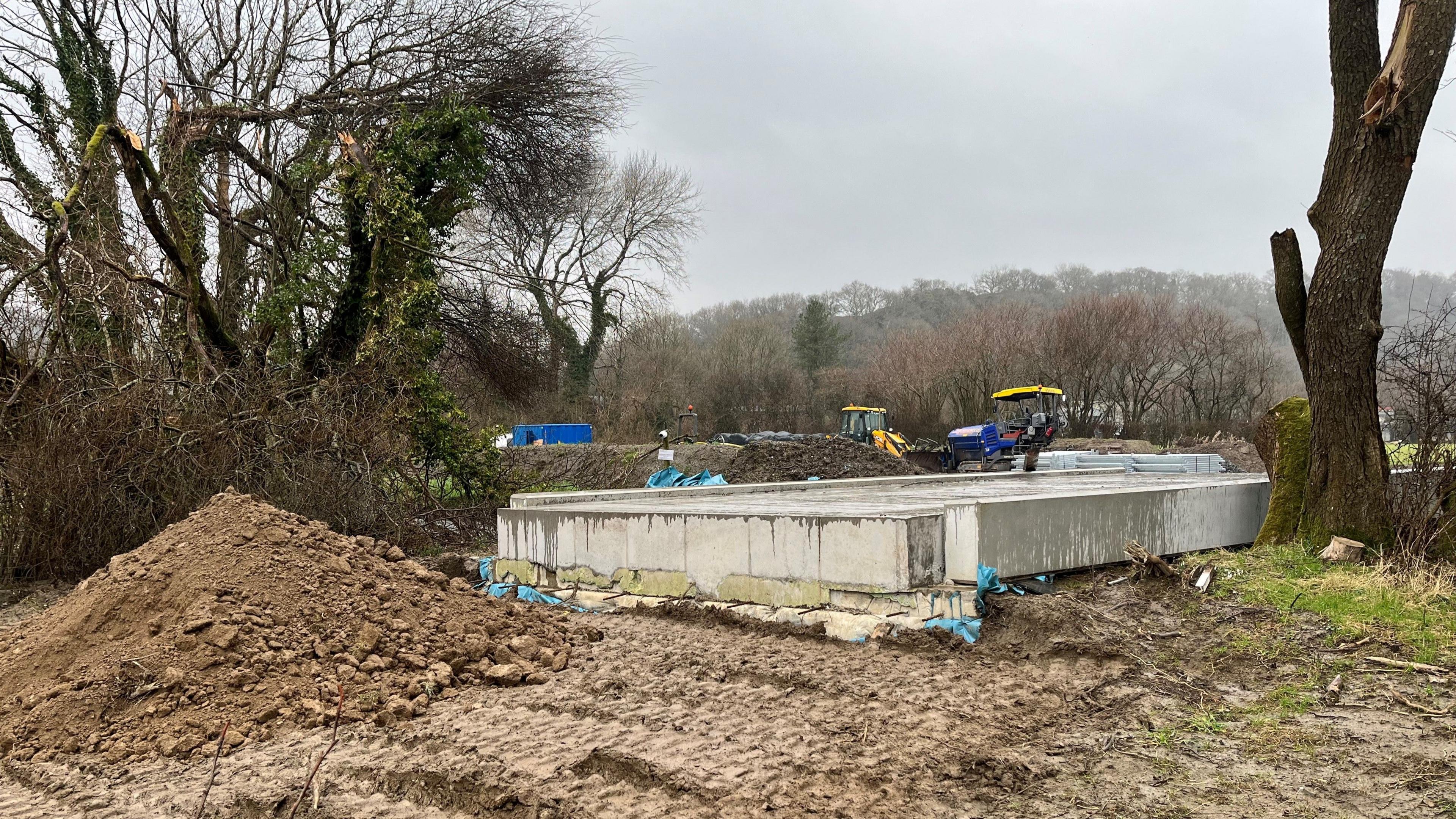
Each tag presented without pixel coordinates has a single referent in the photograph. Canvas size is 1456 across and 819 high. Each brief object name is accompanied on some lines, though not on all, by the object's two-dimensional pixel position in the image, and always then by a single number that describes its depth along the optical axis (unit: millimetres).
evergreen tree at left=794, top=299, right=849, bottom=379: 54594
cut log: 6504
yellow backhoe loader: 26781
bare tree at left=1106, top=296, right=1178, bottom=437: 41031
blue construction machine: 24344
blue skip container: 29375
